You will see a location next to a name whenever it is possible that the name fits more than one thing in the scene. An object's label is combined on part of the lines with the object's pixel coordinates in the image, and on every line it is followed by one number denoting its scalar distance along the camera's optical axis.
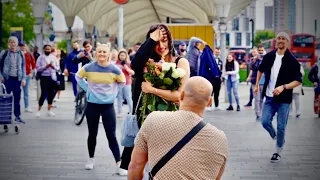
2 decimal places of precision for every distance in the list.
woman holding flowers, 5.99
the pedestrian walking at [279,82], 9.91
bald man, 4.02
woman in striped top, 8.99
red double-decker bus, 54.73
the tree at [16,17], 65.06
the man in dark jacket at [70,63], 17.62
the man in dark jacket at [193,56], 15.95
